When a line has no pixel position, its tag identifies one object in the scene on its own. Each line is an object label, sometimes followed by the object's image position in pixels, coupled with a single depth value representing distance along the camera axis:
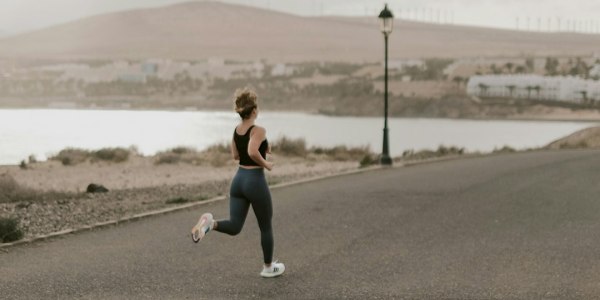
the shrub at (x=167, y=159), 35.34
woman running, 7.70
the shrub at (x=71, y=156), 36.81
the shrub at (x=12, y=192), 18.23
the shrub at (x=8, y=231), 10.62
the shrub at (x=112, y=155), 38.38
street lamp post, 23.83
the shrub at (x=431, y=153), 32.23
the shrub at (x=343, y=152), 37.55
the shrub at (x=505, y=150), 38.14
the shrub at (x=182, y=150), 42.69
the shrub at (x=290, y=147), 39.16
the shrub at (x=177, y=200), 15.48
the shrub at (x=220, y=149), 41.34
